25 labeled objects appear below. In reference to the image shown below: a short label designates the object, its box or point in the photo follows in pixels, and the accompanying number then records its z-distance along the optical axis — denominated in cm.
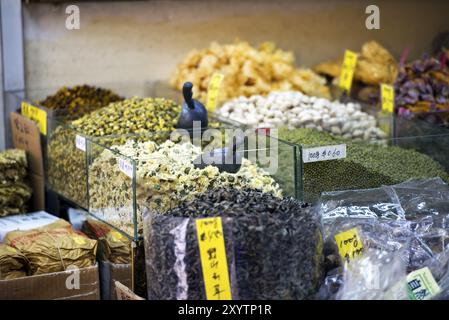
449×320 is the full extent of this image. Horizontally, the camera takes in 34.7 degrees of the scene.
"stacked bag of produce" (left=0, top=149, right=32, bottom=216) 291
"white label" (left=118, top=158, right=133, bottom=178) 221
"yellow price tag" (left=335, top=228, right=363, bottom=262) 203
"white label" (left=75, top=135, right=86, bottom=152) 263
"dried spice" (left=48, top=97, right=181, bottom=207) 273
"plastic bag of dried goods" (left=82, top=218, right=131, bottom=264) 245
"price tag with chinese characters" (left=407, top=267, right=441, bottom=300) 189
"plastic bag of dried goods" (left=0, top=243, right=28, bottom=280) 229
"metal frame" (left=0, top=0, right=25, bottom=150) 328
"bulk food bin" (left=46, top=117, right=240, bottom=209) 265
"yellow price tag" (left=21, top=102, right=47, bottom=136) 305
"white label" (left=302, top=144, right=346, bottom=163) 255
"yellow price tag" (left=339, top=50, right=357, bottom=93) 379
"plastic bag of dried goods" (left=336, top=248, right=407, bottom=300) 180
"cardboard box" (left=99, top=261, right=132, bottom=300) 248
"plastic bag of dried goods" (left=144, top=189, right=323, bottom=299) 173
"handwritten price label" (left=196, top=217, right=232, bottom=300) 171
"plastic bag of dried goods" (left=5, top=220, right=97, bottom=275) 234
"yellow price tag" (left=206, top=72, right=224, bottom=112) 327
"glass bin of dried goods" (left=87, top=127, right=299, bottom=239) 223
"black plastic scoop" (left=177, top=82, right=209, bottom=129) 276
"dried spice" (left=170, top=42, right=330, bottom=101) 354
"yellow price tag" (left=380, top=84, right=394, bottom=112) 338
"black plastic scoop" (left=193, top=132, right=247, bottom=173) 236
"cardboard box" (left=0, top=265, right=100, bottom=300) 224
